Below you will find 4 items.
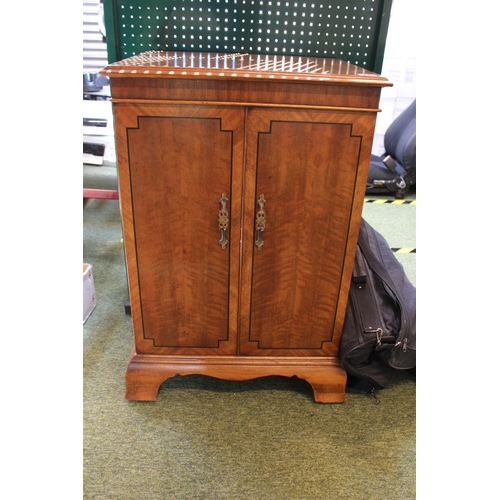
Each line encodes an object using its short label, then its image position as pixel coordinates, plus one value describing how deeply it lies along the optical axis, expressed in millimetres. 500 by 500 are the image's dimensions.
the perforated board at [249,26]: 1704
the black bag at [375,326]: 1700
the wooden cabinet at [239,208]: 1336
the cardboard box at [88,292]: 2150
